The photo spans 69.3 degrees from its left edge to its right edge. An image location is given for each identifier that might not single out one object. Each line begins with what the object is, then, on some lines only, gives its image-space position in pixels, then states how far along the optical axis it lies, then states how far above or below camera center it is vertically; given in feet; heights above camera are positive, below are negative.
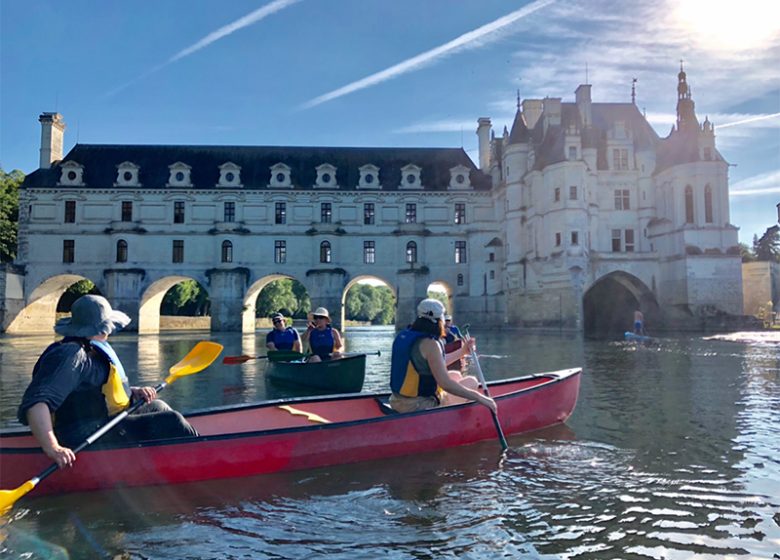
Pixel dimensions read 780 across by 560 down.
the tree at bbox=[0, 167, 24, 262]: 150.10 +26.26
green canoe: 35.06 -4.22
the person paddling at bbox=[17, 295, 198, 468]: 13.69 -2.16
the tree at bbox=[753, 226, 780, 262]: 225.50 +23.16
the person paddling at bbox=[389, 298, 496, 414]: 19.45 -2.23
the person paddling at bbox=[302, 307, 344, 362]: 37.93 -2.21
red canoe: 16.26 -4.41
